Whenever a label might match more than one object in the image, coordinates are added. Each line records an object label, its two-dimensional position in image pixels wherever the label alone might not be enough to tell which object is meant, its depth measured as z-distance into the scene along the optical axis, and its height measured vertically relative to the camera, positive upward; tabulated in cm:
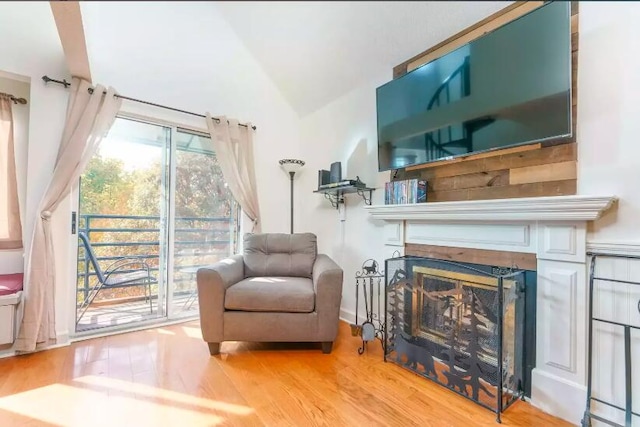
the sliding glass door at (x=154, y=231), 210 -17
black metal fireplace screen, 143 -65
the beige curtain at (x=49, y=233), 183 -15
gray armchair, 185 -65
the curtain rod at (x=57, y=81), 192 +90
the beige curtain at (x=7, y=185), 209 +19
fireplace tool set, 191 -77
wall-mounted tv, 96 +50
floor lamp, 290 +50
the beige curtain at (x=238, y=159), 266 +52
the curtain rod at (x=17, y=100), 210 +84
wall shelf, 232 +19
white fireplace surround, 128 -27
